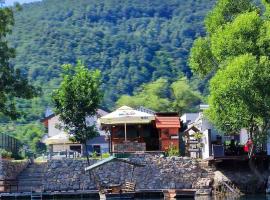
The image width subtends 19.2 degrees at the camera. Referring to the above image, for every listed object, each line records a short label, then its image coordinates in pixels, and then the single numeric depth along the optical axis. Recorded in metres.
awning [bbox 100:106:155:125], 52.72
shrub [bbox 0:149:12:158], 50.35
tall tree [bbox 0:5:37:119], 35.41
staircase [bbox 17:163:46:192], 47.61
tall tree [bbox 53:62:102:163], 52.06
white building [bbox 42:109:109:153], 60.66
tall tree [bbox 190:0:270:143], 44.91
